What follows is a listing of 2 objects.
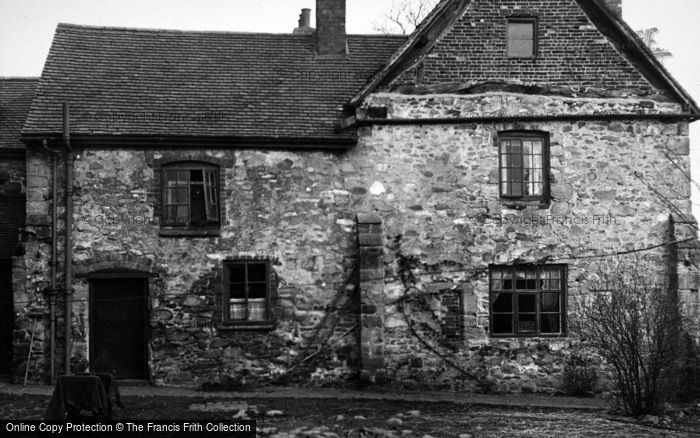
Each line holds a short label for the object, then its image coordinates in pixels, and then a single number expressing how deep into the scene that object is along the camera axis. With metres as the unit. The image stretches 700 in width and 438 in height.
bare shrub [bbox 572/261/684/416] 14.31
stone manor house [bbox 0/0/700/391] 17.45
